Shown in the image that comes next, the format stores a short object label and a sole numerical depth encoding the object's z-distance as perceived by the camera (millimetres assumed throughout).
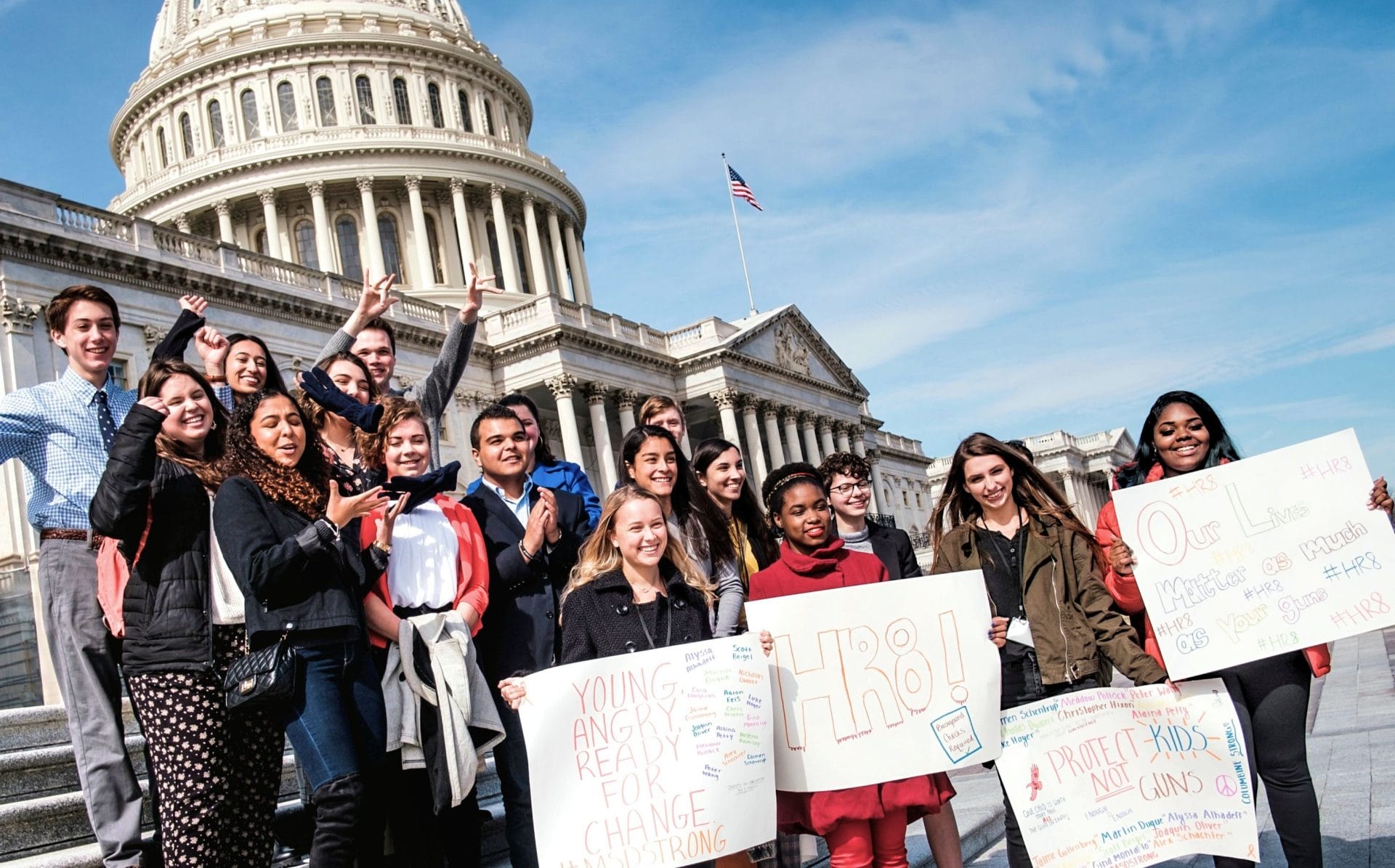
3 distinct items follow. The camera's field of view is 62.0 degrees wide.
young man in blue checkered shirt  4848
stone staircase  4918
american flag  47531
